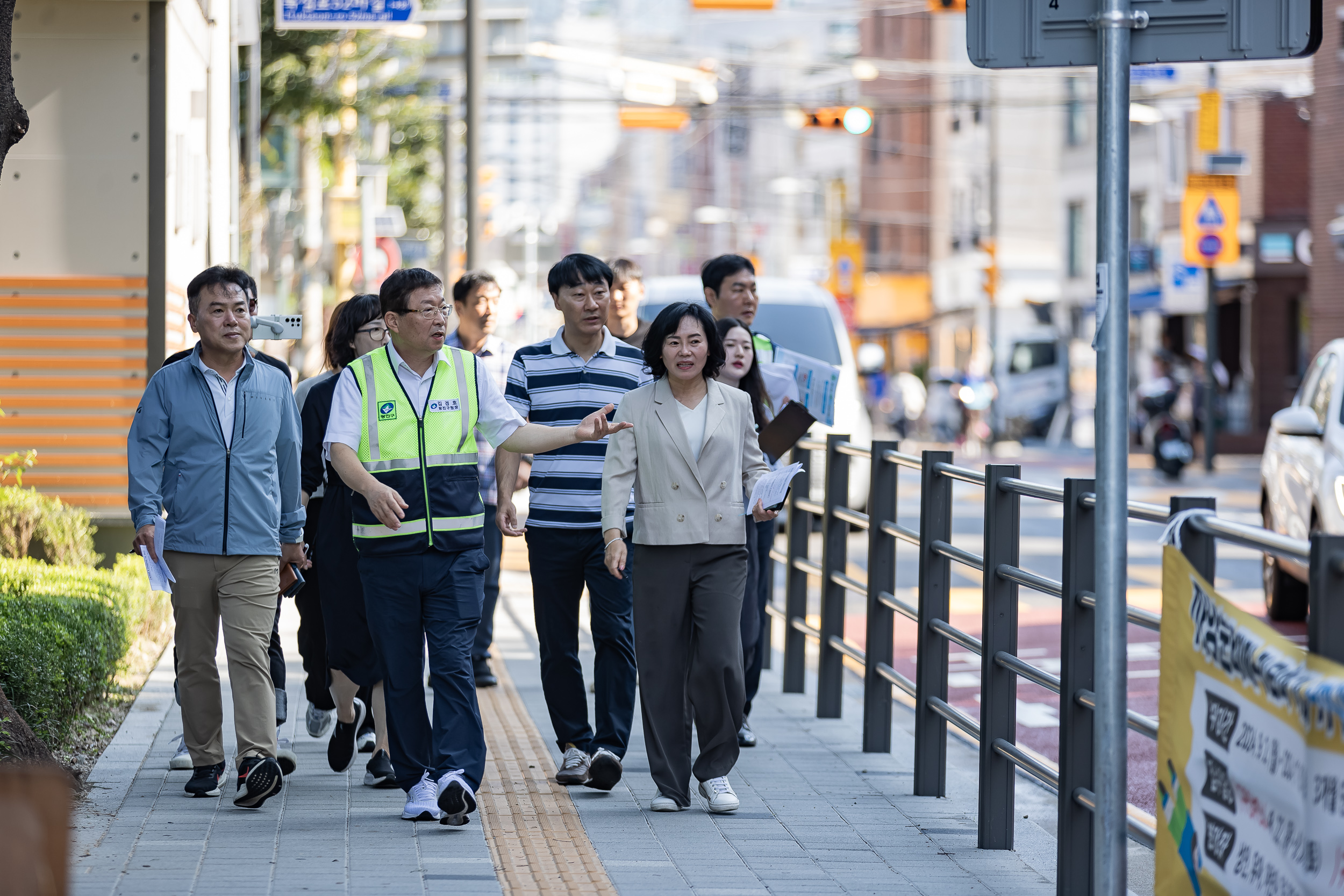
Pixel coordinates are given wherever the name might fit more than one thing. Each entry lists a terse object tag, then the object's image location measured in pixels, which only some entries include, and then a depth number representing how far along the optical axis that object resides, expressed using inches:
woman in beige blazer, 514.3
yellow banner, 281.4
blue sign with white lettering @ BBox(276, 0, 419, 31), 1112.2
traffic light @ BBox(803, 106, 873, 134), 1946.4
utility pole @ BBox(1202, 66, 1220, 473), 2317.9
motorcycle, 2140.7
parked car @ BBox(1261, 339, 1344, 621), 880.3
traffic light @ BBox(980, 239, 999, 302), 3385.8
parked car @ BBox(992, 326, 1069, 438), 3476.9
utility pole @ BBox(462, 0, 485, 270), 1366.9
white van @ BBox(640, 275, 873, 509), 1440.7
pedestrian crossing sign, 2278.5
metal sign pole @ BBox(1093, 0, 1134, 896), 344.5
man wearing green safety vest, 491.5
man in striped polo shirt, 547.2
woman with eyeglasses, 541.0
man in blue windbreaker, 505.0
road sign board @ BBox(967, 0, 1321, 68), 356.8
